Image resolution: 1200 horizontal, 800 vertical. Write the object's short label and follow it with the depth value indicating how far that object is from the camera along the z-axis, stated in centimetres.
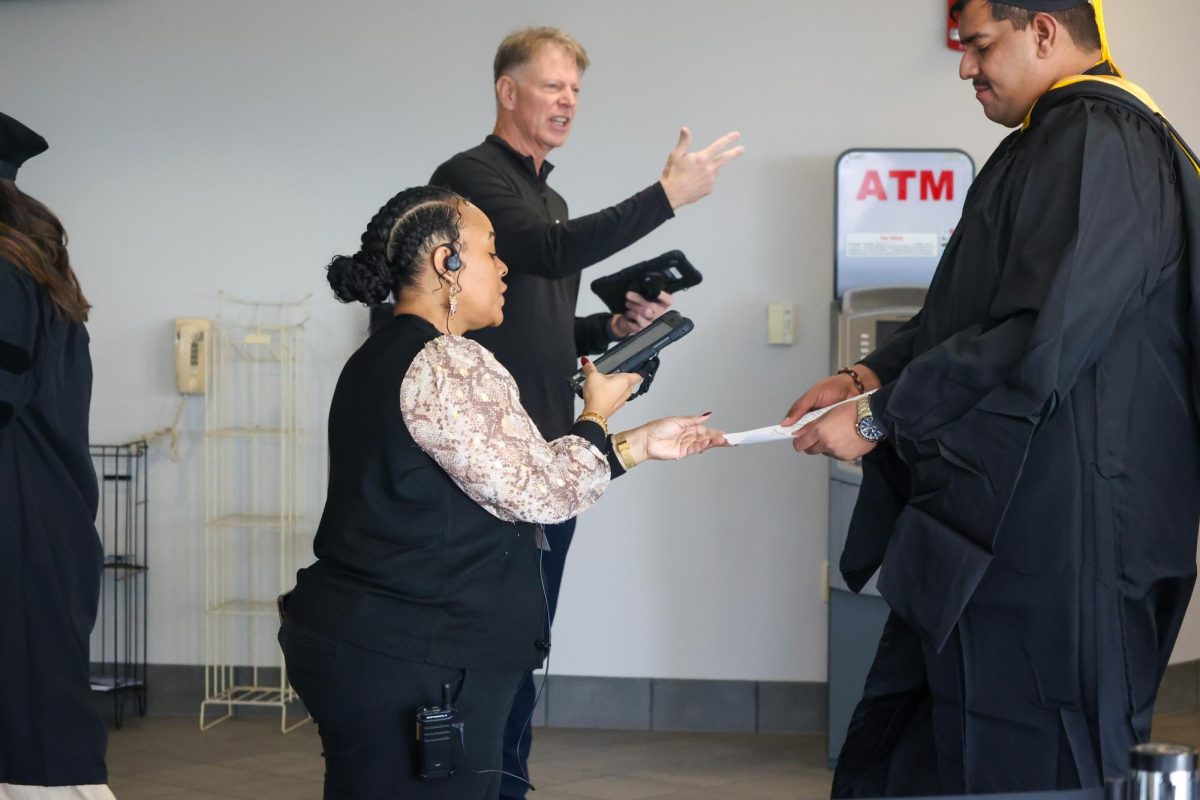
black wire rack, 502
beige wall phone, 488
